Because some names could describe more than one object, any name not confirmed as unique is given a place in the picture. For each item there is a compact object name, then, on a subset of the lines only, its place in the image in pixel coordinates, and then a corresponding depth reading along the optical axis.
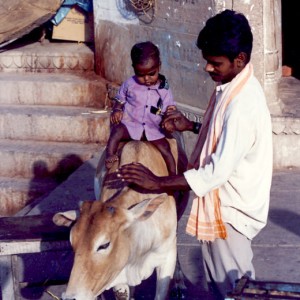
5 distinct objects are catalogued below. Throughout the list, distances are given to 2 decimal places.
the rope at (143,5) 9.38
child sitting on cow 5.95
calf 4.83
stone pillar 8.65
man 4.61
